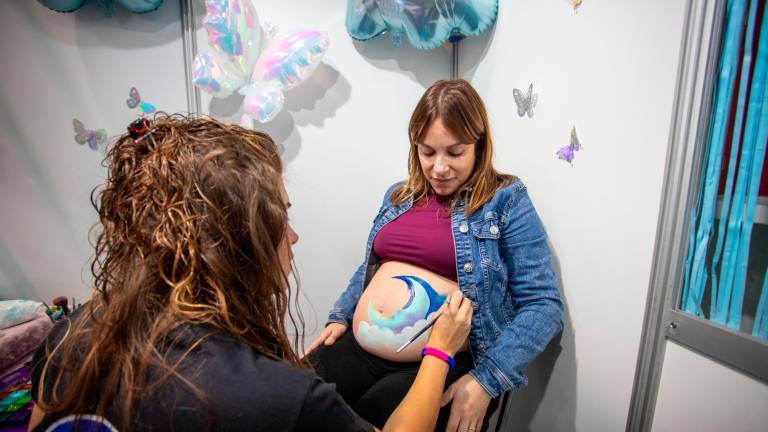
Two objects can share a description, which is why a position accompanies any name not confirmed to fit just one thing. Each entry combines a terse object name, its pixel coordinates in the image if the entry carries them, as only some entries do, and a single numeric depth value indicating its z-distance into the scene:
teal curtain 0.64
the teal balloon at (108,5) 1.28
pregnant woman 0.93
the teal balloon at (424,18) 1.24
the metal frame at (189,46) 1.46
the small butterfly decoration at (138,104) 1.46
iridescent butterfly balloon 1.26
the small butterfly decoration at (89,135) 1.45
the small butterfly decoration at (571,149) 1.01
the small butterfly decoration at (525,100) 1.16
